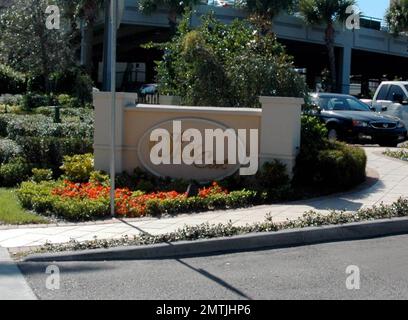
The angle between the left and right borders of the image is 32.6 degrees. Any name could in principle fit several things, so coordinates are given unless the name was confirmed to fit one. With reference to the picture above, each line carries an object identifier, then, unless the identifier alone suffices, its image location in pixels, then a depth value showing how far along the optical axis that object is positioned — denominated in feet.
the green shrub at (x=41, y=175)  40.11
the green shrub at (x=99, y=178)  38.14
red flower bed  32.58
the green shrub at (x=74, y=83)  92.94
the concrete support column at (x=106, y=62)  100.42
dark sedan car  62.23
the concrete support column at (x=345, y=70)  152.15
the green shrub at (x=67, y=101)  82.28
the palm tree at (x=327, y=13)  135.44
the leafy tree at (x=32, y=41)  90.79
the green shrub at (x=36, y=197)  33.01
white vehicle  70.69
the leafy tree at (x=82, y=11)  109.60
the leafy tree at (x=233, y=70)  44.60
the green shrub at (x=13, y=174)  40.96
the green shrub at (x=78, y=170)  39.29
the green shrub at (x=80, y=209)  31.81
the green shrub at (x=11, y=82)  112.81
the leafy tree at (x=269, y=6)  132.05
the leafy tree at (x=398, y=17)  146.82
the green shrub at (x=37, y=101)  84.48
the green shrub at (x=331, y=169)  36.99
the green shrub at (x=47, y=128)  47.89
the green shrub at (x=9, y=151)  44.13
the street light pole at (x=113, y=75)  30.91
